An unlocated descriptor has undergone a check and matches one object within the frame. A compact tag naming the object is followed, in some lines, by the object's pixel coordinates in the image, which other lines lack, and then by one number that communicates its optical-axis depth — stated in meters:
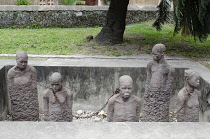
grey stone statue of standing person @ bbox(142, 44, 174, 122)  5.30
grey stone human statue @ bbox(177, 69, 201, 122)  4.77
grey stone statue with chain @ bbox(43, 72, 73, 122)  4.82
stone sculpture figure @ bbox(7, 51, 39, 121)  5.27
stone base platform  3.49
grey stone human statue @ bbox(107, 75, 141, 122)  4.59
